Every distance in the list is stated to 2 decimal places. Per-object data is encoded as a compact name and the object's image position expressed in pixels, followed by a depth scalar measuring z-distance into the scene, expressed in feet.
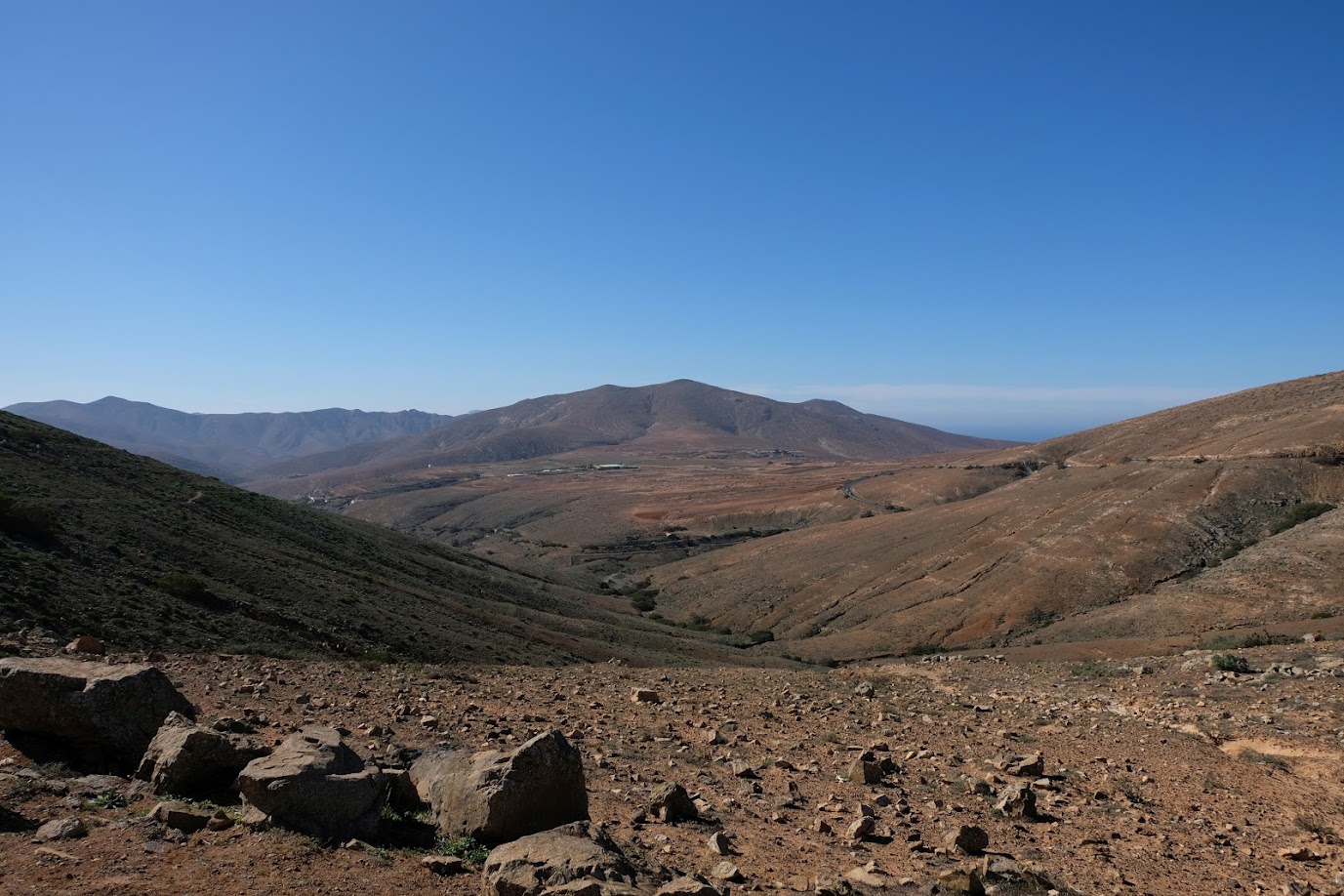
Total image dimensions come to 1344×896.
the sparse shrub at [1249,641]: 77.10
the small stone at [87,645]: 42.57
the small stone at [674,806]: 30.68
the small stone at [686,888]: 20.59
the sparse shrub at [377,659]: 61.14
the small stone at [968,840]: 29.68
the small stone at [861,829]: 30.60
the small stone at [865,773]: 37.63
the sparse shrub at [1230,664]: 58.70
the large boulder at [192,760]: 25.76
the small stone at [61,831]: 21.73
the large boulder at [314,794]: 24.11
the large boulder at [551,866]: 20.53
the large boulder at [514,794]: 25.35
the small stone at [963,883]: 25.99
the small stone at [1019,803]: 34.09
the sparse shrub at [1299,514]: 149.89
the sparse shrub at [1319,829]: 31.99
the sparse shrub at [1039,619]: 136.87
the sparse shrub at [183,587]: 72.23
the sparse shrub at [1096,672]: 64.13
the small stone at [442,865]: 23.11
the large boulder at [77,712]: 27.22
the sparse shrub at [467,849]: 24.25
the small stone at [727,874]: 25.57
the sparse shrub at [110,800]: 24.41
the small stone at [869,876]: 26.11
